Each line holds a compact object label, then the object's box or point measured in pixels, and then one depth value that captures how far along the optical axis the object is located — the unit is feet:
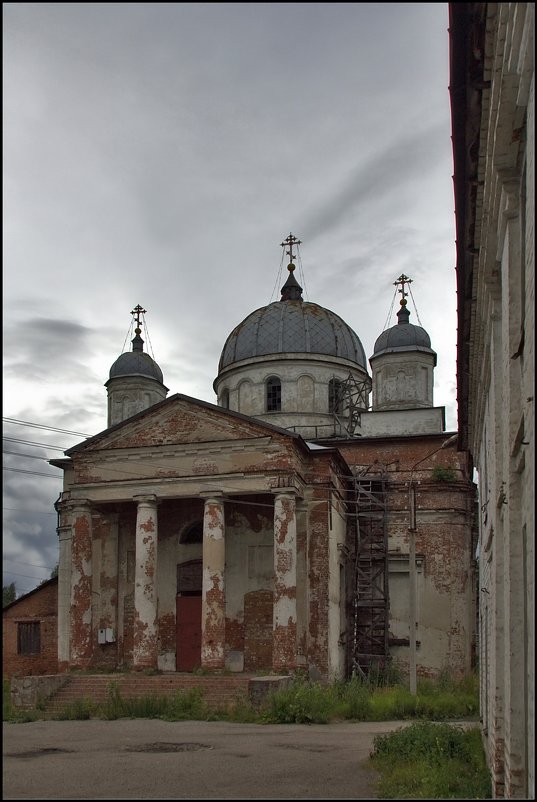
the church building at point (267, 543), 83.51
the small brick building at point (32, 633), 96.53
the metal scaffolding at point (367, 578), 98.27
